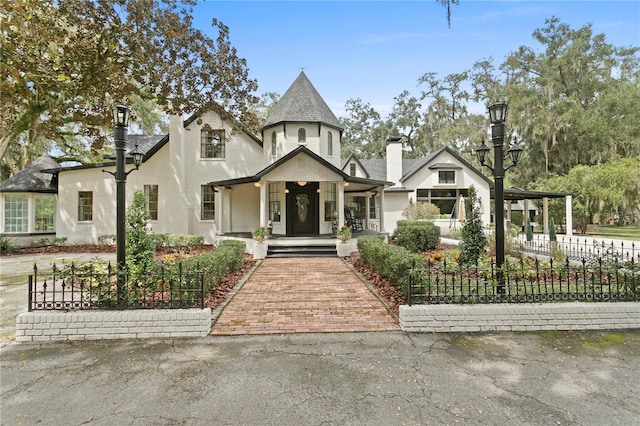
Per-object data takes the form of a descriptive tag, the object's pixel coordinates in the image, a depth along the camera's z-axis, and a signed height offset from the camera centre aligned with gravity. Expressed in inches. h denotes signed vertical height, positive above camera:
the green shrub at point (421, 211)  812.0 +14.4
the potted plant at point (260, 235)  469.1 -24.4
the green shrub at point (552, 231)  595.8 -30.2
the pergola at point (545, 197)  775.7 +46.3
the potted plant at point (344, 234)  482.0 -25.4
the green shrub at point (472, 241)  346.0 -27.7
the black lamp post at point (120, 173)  215.3 +33.5
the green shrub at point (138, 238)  233.6 -13.5
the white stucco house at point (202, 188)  588.7 +61.7
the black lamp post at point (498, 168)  225.6 +34.6
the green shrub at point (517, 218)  1088.2 -8.8
